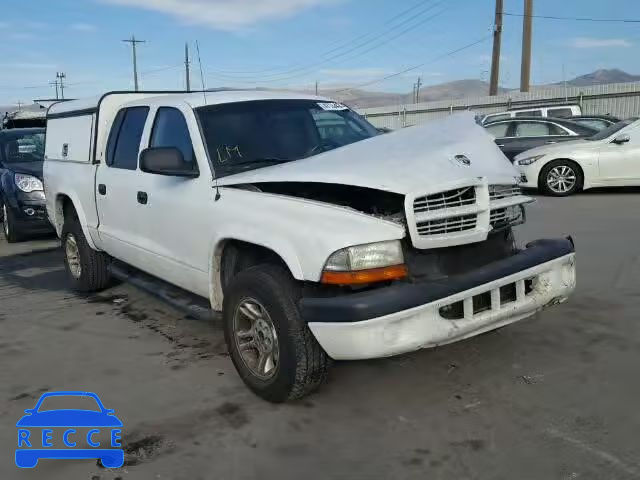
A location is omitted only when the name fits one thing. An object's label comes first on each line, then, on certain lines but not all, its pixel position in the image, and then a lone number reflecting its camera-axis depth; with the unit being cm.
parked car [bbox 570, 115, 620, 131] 1408
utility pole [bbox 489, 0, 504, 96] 2784
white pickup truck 306
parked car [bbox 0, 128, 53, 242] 903
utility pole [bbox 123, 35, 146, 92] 6939
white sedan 1082
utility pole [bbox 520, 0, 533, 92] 2617
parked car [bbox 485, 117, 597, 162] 1337
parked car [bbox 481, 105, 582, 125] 1653
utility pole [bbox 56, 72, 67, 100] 10031
